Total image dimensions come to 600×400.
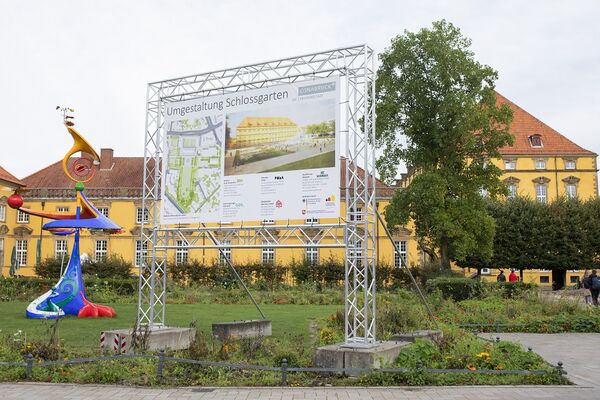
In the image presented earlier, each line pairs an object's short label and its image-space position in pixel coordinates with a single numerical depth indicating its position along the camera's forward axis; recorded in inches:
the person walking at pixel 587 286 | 963.6
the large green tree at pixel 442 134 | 1278.3
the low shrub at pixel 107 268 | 1646.2
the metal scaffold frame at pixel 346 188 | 435.2
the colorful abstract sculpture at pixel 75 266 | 749.7
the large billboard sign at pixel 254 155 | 463.2
